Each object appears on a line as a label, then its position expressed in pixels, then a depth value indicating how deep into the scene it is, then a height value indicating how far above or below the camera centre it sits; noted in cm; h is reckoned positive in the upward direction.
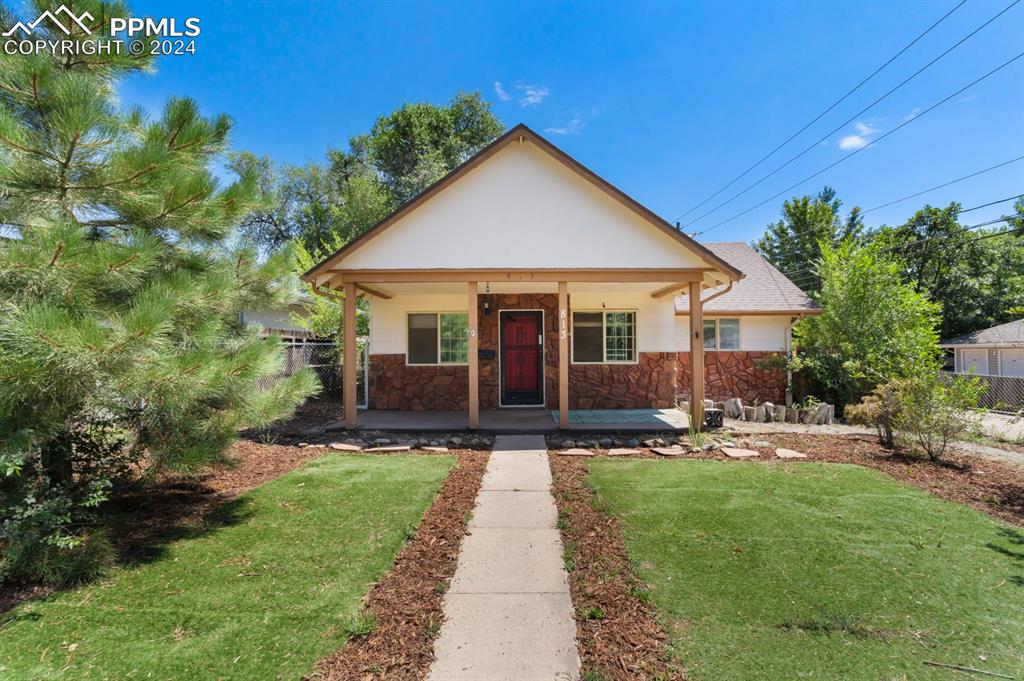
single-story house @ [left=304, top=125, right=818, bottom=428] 819 +149
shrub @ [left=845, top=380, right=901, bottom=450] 688 -83
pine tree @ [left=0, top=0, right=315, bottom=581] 276 +41
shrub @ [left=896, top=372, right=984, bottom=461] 618 -72
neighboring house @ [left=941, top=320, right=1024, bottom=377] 1764 +35
